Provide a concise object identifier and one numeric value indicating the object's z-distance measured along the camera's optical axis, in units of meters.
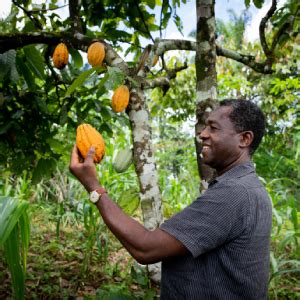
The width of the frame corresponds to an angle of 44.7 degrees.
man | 0.99
